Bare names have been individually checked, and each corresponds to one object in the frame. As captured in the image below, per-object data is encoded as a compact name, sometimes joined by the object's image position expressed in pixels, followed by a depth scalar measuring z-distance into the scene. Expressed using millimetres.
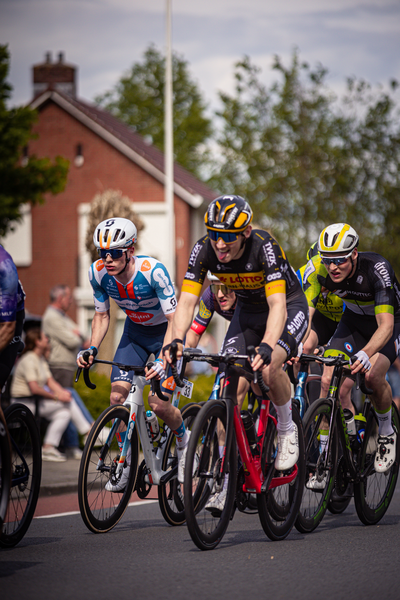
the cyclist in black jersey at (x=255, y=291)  11211
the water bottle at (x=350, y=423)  13953
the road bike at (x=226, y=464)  10625
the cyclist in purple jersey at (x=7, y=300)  10820
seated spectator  22531
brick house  67625
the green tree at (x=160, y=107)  103187
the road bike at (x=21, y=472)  11555
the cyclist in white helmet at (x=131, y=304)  13180
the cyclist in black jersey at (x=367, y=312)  13562
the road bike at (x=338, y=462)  13055
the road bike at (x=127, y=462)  12070
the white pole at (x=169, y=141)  43012
